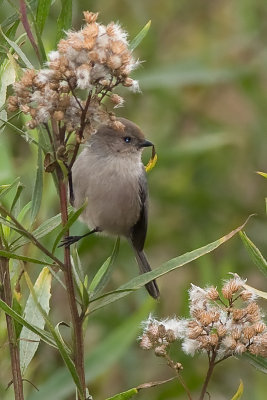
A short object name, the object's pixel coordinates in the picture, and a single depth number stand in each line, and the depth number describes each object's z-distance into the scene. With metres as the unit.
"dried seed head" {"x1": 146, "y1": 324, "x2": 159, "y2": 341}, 4.76
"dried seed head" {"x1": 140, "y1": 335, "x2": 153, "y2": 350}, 4.73
